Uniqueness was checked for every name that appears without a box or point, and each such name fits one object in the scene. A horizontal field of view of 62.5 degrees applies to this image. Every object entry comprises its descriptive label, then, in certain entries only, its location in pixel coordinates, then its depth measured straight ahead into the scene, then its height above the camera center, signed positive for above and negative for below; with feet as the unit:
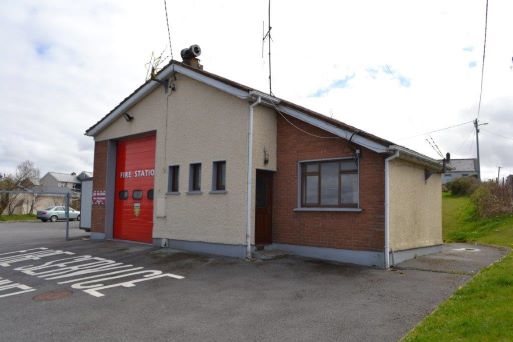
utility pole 138.21 +23.00
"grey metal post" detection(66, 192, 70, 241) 53.84 -0.11
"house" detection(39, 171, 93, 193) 255.50 +12.37
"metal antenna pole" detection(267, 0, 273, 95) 47.55 +19.60
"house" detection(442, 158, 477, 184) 252.21 +25.42
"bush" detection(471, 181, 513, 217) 74.02 +0.92
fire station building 35.55 +2.21
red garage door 51.06 +1.52
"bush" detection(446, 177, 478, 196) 117.50 +5.69
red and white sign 56.65 +0.49
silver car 124.57 -4.23
